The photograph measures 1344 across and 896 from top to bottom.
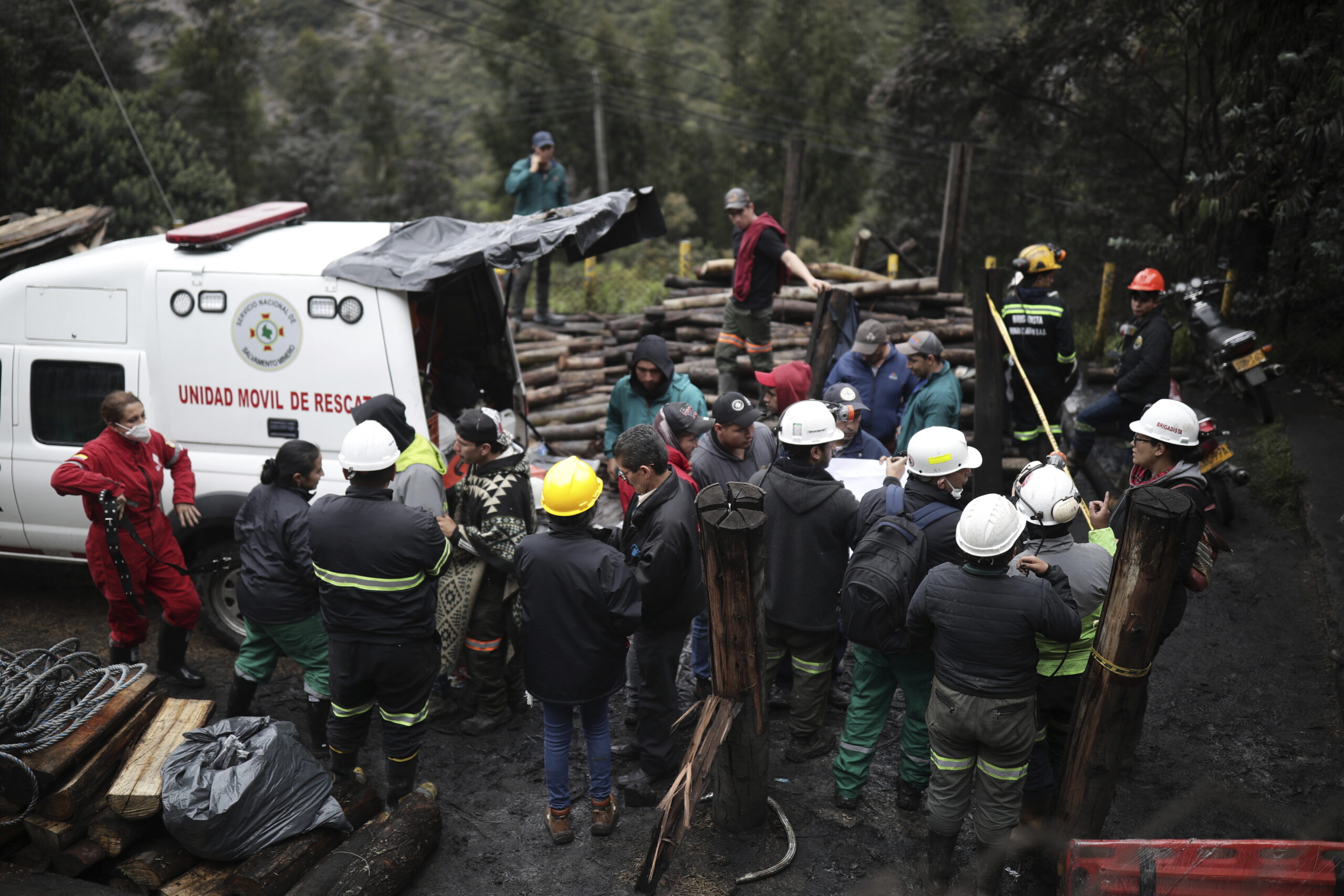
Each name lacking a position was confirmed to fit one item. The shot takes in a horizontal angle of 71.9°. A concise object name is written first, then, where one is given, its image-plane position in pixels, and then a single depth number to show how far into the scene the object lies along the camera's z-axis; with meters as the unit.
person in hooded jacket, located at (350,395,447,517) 5.06
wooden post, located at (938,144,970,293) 10.87
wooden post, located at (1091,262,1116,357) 11.39
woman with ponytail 4.87
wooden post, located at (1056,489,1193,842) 3.78
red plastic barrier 3.62
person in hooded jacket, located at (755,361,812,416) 6.90
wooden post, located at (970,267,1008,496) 7.06
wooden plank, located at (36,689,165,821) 4.18
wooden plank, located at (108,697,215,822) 4.13
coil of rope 4.31
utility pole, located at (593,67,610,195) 32.31
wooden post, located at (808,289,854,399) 7.70
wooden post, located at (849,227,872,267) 12.92
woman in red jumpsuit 5.30
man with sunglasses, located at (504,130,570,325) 10.65
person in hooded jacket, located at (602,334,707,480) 6.09
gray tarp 5.61
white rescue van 5.63
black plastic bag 3.99
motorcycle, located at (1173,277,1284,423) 8.61
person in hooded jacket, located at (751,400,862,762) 4.76
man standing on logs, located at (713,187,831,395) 7.61
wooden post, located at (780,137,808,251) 10.92
